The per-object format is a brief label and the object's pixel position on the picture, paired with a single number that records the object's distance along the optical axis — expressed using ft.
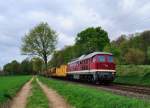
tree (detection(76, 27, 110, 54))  125.13
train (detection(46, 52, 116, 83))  49.65
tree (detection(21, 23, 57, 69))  109.56
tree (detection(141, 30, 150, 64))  142.49
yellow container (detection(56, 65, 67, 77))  93.36
